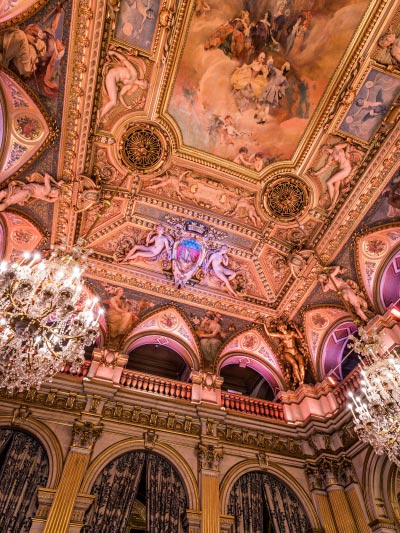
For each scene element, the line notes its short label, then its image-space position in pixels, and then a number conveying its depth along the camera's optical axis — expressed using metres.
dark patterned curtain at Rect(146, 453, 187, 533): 7.80
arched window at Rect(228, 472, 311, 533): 8.52
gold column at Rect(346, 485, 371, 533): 8.54
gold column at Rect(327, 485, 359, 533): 8.64
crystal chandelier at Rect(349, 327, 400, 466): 6.45
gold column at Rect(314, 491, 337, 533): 8.80
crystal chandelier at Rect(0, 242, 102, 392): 6.08
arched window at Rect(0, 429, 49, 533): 6.94
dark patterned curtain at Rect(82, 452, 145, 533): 7.39
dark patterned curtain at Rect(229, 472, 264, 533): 8.38
